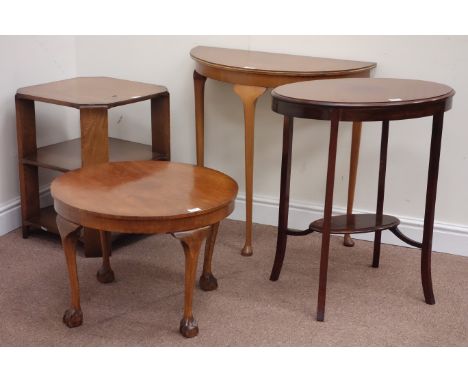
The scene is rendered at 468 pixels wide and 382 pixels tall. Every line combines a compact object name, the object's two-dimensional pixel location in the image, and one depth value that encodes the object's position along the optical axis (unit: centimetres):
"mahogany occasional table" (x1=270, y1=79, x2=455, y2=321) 253
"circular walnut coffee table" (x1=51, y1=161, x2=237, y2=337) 246
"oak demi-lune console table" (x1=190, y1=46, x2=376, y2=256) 308
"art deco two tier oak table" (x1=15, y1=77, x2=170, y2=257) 317
